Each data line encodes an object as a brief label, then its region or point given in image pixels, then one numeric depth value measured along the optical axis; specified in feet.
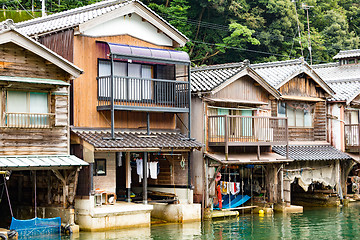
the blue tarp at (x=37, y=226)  67.32
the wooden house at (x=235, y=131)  87.81
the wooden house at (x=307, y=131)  101.81
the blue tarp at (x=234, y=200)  94.73
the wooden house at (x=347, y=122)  109.81
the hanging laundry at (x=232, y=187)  92.02
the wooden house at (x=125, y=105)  75.97
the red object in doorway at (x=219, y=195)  90.53
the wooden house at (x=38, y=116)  68.01
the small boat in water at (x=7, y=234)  63.36
